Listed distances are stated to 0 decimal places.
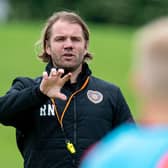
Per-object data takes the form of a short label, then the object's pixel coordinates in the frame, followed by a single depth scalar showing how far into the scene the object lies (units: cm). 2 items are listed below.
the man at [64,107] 1248
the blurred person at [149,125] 603
